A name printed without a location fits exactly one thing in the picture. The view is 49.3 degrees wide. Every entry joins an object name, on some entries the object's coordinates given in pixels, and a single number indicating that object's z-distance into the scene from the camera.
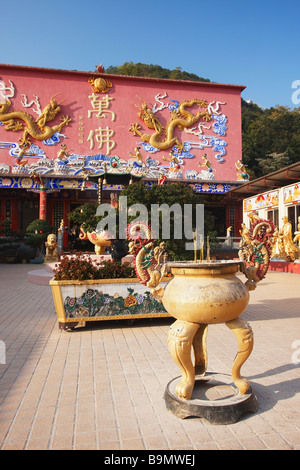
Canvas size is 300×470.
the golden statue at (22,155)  18.19
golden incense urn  2.50
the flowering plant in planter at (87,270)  5.19
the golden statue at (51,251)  15.45
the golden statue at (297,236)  13.14
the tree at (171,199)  7.62
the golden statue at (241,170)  20.31
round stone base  2.48
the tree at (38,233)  15.79
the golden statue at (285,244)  13.52
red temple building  18.39
